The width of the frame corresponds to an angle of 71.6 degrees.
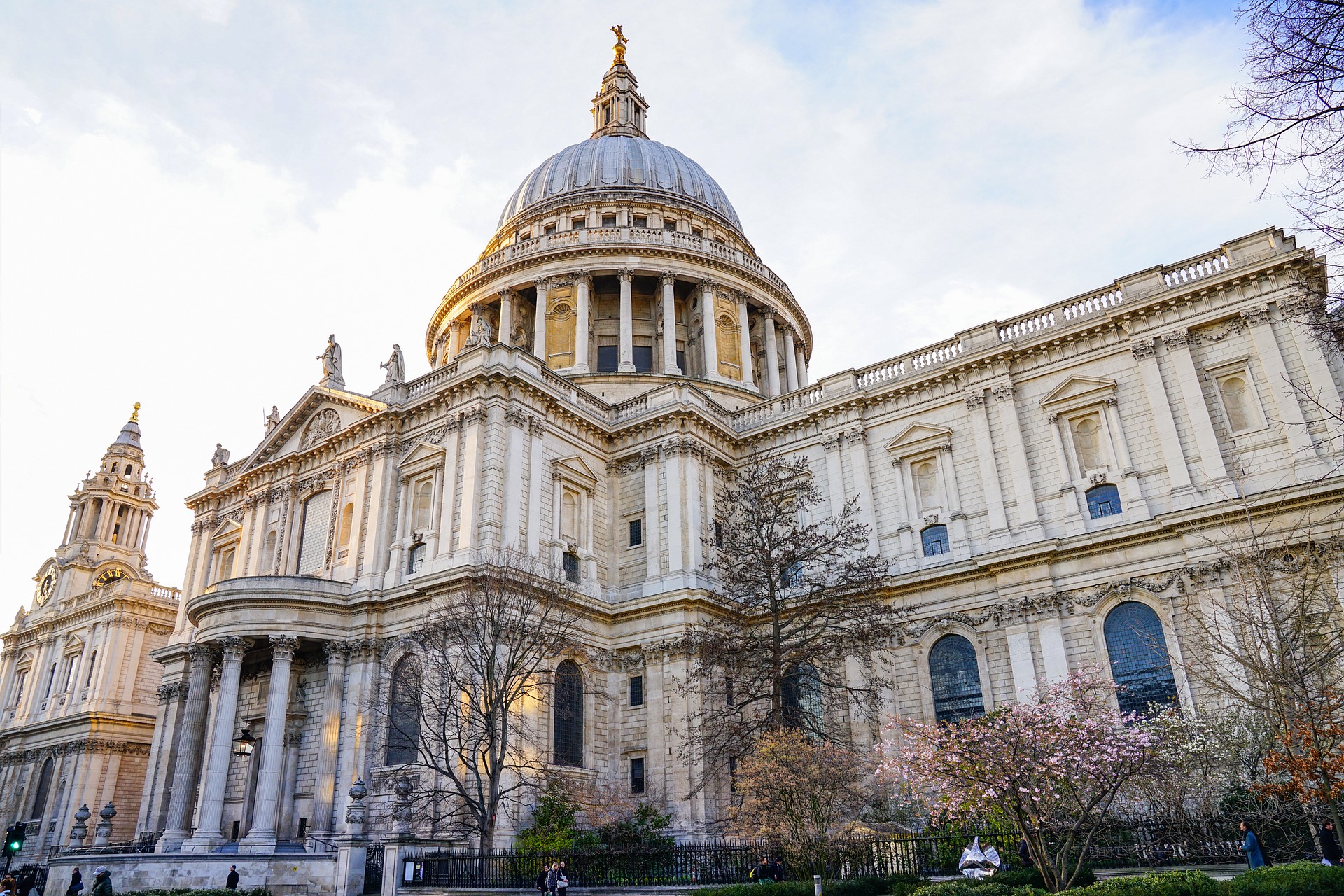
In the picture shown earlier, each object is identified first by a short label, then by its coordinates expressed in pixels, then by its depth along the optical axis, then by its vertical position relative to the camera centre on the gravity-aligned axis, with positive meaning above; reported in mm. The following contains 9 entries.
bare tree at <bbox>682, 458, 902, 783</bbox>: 27281 +6374
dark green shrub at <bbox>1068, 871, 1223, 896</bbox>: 12398 -487
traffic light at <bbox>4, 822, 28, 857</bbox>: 25034 +1259
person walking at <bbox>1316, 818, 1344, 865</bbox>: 16844 -89
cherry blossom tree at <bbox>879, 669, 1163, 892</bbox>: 15883 +1492
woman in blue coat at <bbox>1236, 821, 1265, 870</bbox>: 17156 -130
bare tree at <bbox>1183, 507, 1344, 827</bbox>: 15953 +4033
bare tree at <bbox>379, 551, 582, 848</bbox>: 25844 +4946
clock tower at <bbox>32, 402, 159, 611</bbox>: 65188 +24569
